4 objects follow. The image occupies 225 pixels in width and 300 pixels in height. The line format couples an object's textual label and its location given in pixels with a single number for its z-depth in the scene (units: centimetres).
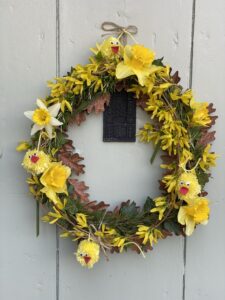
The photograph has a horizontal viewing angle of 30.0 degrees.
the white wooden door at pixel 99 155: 99
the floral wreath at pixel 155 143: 90
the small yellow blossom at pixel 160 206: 93
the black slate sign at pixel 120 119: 98
